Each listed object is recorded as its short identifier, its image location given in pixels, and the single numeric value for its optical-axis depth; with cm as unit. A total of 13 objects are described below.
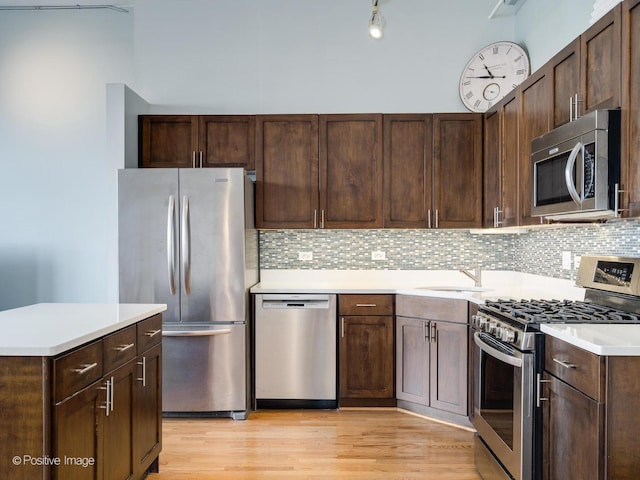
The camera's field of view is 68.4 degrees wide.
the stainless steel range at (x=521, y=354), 201
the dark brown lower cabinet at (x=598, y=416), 158
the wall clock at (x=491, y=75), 385
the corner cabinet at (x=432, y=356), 324
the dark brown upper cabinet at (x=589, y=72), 206
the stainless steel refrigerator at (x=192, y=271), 335
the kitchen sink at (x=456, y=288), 378
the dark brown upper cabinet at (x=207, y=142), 381
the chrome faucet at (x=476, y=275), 372
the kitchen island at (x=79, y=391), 157
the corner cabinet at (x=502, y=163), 312
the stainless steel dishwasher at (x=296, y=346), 353
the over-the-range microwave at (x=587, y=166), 204
